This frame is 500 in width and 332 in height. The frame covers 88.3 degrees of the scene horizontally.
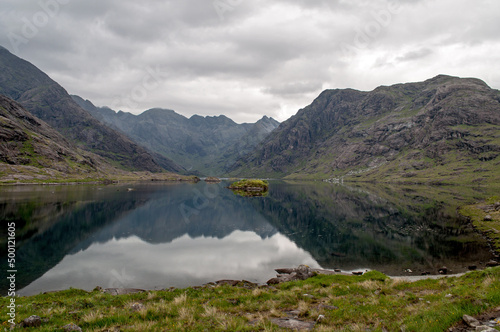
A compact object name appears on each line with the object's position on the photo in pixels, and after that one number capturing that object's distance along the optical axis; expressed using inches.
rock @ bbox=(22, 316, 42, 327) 543.8
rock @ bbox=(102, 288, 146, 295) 1020.4
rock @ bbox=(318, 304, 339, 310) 696.4
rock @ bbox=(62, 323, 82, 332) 504.6
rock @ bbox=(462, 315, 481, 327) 385.8
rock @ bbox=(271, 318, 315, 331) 554.3
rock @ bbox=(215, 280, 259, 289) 1177.7
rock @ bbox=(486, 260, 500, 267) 1385.6
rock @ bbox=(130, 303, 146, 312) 668.6
